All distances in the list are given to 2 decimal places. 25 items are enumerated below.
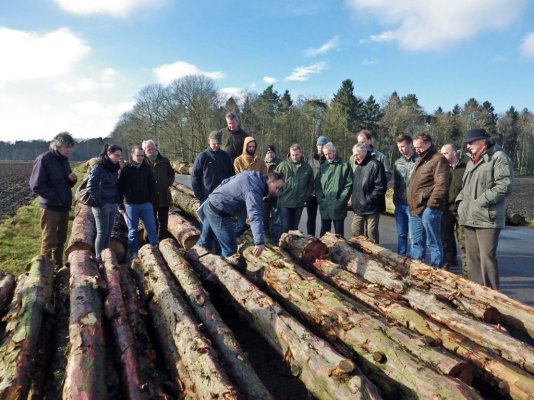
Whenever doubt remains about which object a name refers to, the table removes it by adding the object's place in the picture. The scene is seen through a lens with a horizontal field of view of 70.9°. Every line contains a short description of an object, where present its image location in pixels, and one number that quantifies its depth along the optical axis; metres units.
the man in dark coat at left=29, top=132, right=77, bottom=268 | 5.83
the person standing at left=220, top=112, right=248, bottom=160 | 8.12
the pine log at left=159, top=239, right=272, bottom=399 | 2.90
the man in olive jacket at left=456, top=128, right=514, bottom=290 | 4.85
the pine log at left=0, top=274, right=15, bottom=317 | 4.19
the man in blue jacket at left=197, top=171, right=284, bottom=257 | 4.81
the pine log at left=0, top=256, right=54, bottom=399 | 2.87
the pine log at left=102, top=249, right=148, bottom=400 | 2.90
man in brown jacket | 5.78
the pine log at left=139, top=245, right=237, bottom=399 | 2.75
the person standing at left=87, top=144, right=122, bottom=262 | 6.00
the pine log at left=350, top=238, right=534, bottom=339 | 4.00
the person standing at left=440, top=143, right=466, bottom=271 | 6.77
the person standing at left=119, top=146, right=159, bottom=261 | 6.67
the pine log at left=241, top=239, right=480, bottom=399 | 2.78
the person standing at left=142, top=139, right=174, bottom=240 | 7.64
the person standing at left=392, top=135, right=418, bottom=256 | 6.70
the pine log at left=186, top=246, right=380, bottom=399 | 2.71
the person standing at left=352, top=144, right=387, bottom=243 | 6.61
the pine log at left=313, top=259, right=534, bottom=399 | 2.95
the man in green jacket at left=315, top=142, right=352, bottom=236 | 6.94
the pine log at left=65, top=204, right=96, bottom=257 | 6.56
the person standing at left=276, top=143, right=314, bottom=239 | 7.34
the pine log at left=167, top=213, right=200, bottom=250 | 7.35
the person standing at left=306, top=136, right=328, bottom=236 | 7.99
